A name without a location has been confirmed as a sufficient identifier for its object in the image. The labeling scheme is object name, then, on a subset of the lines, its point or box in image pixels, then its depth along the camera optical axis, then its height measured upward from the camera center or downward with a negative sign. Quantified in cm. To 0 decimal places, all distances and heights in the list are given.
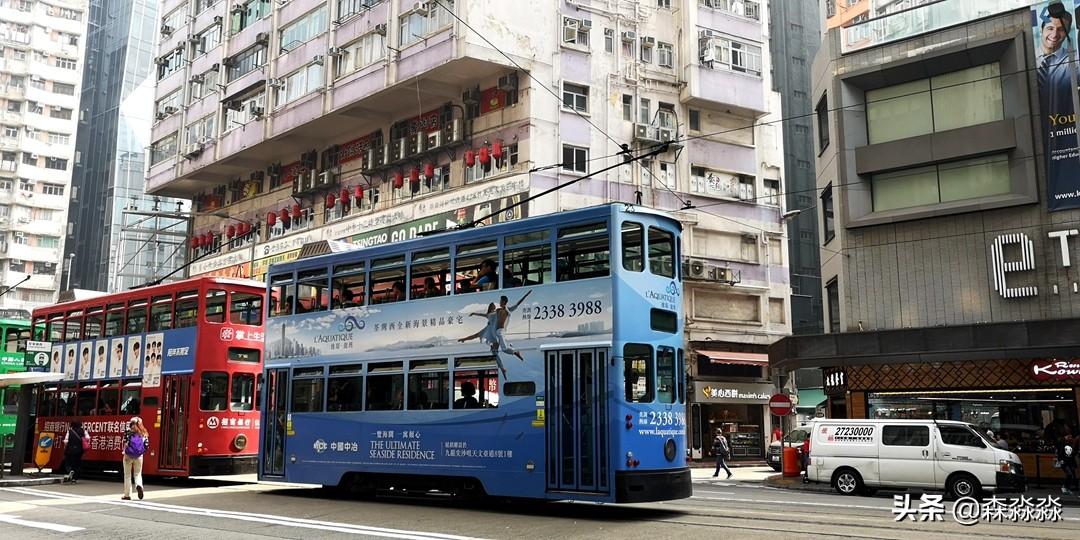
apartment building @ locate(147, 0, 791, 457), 3294 +1176
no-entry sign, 2366 +35
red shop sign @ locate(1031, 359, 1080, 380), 2197 +118
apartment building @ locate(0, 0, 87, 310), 7288 +2294
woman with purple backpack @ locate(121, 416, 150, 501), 1583 -53
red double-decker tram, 1920 +95
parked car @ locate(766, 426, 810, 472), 2941 -76
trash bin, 2564 -122
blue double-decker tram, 1247 +80
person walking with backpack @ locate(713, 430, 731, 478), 2659 -92
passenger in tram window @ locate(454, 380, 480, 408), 1378 +30
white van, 1839 -84
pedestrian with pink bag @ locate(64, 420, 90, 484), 1997 -74
